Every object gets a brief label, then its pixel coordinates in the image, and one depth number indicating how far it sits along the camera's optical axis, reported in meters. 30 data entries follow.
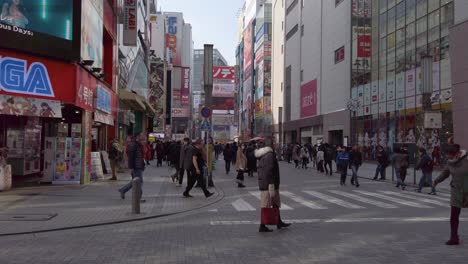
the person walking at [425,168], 18.73
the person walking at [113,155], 21.38
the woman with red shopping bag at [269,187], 9.58
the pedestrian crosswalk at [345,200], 13.91
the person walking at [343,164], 21.16
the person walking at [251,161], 25.68
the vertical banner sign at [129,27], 31.23
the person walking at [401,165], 20.30
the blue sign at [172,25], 146.50
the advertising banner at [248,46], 114.62
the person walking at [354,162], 21.23
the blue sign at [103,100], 21.32
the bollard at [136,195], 11.64
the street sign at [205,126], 20.39
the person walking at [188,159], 15.59
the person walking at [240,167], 20.25
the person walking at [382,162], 24.31
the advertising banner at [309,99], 58.88
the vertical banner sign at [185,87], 126.02
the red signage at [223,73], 135.62
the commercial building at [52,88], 15.74
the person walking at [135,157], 13.84
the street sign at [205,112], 19.73
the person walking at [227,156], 29.27
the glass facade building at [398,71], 31.69
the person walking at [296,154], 36.53
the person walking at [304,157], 35.41
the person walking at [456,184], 8.30
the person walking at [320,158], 29.99
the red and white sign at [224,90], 133.79
